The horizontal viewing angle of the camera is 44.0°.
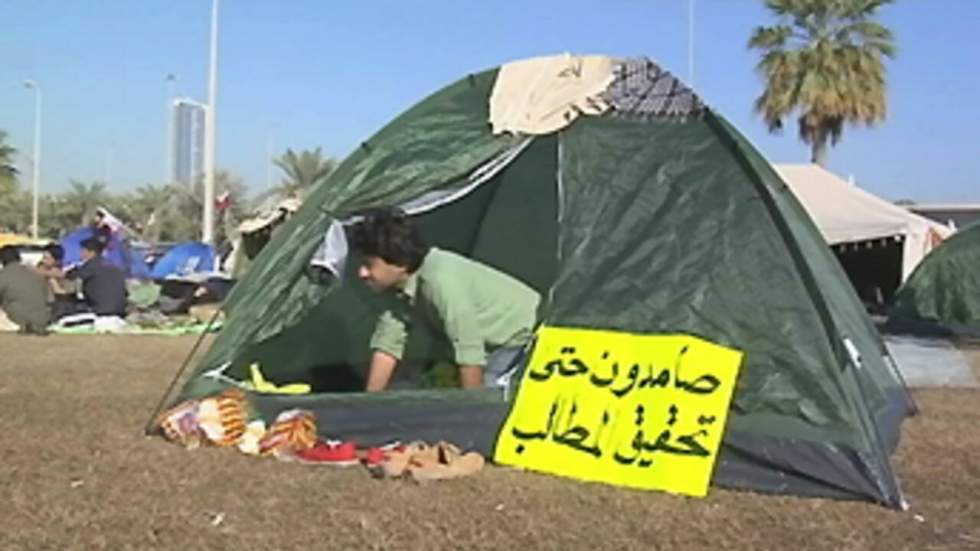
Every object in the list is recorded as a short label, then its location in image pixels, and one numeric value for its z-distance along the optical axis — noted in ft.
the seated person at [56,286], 45.60
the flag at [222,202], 122.01
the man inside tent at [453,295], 18.99
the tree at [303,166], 135.54
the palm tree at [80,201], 196.75
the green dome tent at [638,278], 17.22
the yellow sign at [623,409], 17.22
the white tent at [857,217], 67.26
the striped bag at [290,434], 18.80
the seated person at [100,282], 44.01
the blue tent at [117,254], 55.61
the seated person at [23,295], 42.19
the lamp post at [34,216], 187.26
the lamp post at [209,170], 92.94
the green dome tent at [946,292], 50.80
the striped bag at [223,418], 19.35
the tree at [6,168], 136.05
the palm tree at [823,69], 91.20
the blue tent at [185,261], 74.95
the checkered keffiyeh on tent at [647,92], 19.66
